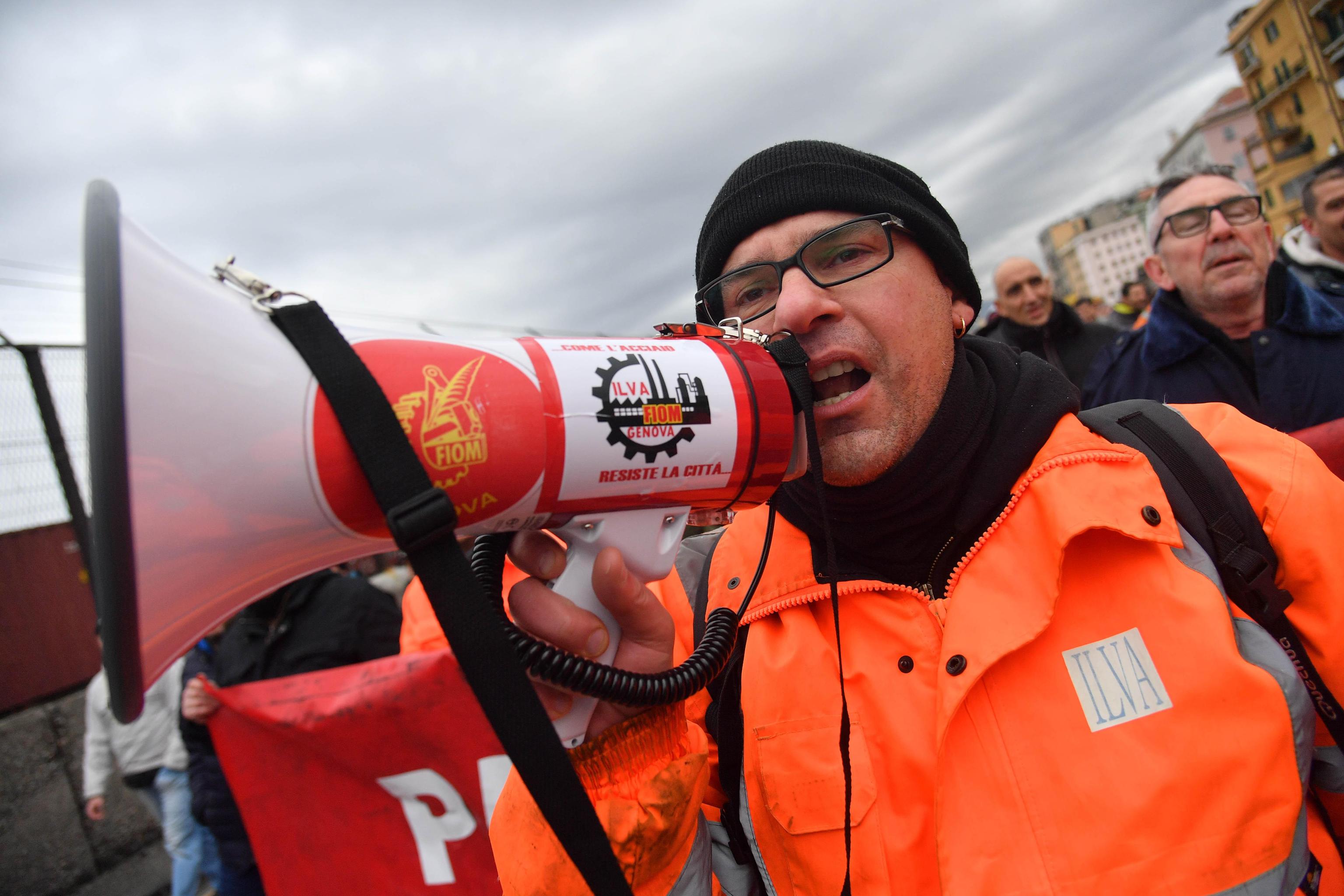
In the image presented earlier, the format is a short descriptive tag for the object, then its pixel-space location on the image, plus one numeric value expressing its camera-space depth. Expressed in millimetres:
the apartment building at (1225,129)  63969
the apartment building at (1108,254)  98875
